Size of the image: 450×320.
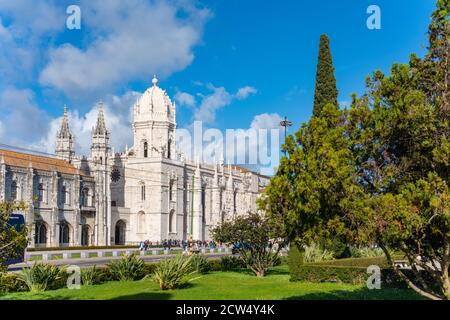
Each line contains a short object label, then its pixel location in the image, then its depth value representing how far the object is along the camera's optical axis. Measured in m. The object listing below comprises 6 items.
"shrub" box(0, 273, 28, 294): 20.70
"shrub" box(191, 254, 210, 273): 29.84
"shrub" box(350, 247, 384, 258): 35.84
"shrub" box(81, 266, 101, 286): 23.87
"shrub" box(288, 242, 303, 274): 26.43
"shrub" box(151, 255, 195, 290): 22.08
